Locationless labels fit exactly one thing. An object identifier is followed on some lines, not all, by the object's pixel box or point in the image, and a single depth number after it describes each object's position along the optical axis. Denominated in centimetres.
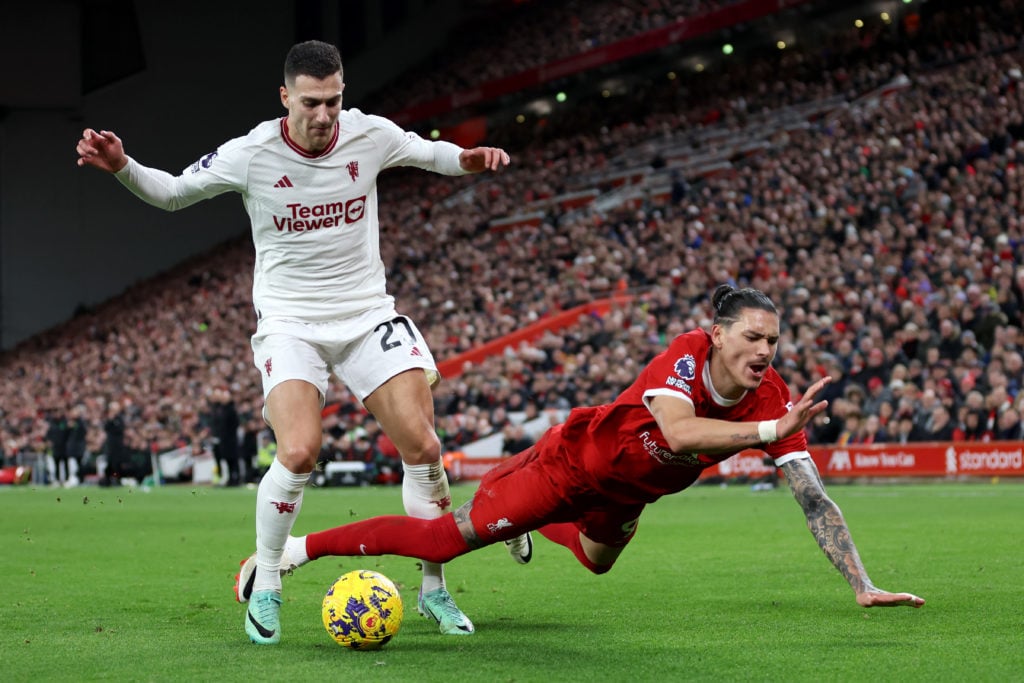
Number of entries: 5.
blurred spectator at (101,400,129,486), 2773
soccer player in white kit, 634
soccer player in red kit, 561
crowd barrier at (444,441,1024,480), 1819
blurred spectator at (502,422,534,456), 2318
